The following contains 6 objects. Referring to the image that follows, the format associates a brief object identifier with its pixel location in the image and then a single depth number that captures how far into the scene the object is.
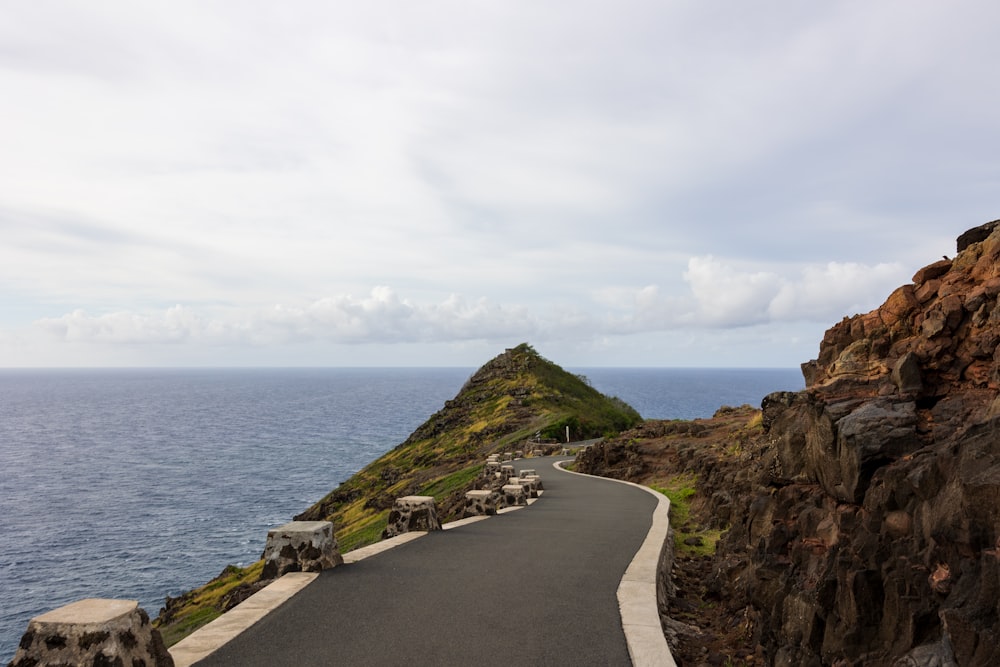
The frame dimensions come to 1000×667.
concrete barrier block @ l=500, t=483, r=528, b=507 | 19.00
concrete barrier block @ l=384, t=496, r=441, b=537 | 12.71
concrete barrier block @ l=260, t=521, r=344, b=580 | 9.03
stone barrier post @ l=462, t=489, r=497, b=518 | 16.25
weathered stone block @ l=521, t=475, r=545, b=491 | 22.19
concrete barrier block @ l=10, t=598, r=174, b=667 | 4.84
